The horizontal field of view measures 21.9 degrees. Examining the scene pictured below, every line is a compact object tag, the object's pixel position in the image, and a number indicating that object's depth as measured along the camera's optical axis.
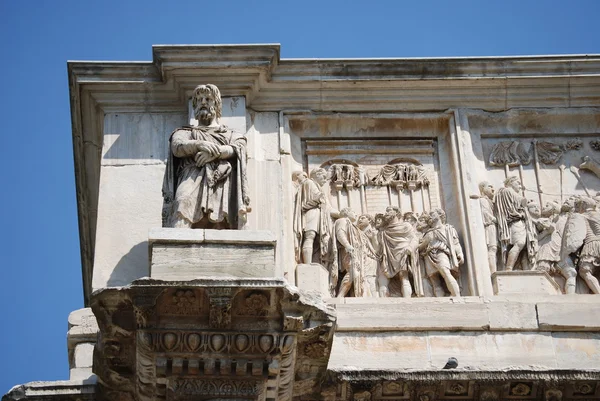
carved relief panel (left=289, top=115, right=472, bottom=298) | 15.45
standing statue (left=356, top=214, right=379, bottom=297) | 15.41
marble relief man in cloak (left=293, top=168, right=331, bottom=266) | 15.59
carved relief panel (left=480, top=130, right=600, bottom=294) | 15.58
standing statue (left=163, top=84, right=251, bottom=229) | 14.52
